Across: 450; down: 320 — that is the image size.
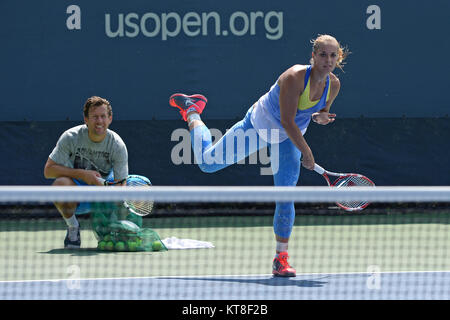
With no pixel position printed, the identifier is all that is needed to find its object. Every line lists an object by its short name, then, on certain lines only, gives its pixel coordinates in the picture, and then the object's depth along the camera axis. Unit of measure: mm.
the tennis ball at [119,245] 11719
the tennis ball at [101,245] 11789
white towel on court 12269
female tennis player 9734
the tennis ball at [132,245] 11734
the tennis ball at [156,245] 11798
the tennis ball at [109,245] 11742
